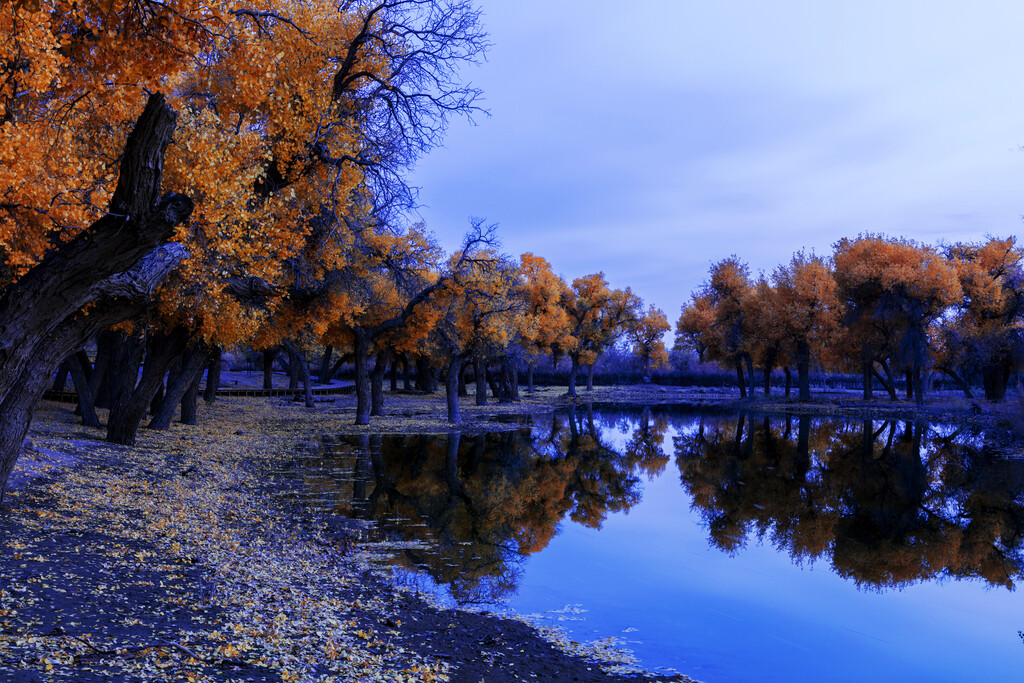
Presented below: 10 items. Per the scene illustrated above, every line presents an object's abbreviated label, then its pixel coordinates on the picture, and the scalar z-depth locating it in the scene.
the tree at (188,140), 7.81
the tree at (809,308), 55.34
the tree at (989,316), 46.06
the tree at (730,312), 62.16
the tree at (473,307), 30.36
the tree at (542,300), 56.56
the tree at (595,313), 64.38
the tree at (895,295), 46.50
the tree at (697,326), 69.46
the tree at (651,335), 79.75
